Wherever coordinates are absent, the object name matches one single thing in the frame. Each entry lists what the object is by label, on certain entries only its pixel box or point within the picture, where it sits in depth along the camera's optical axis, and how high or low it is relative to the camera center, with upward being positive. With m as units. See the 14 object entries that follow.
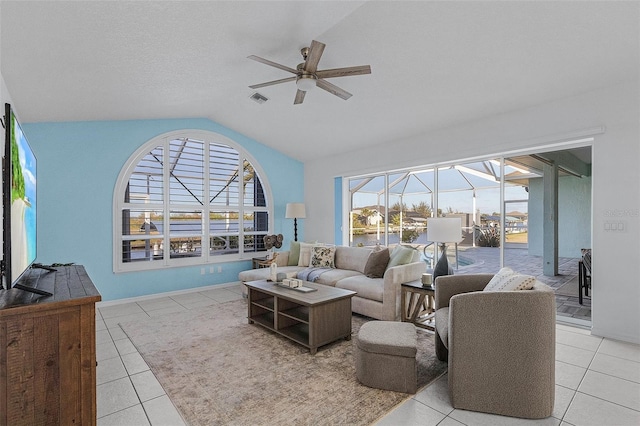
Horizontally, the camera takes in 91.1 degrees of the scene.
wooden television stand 1.43 -0.70
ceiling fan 2.57 +1.25
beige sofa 3.57 -0.89
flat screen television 1.48 +0.04
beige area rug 2.02 -1.30
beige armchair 1.92 -0.88
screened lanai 4.05 +0.03
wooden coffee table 2.96 -1.07
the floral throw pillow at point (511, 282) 2.11 -0.49
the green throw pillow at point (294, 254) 5.50 -0.72
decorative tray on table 3.34 -0.82
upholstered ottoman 2.22 -1.07
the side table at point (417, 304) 3.26 -1.07
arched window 4.89 +0.16
